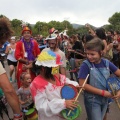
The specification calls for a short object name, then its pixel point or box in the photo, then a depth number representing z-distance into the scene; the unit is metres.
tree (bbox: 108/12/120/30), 99.38
